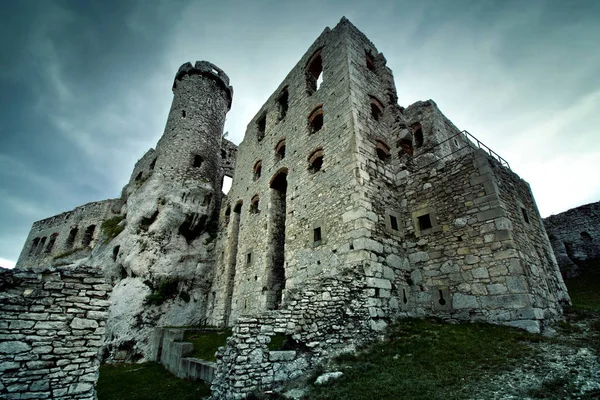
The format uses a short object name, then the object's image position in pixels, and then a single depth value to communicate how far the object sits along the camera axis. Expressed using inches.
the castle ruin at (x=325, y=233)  268.7
